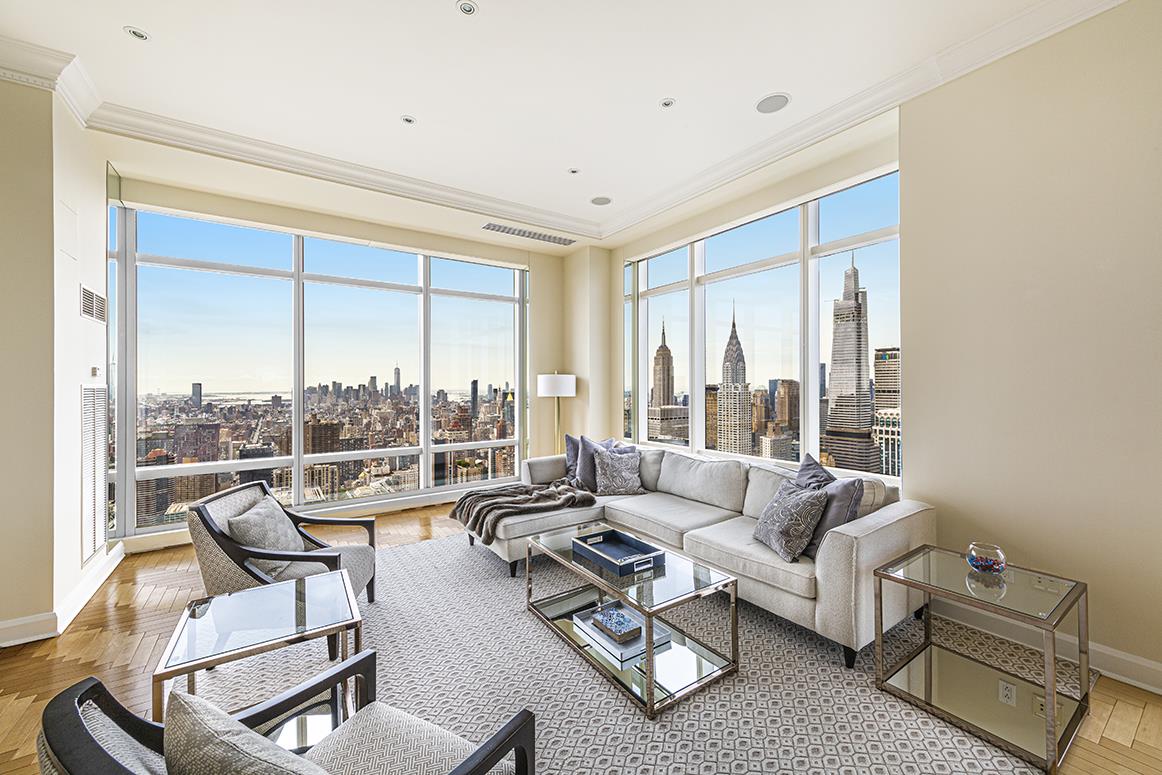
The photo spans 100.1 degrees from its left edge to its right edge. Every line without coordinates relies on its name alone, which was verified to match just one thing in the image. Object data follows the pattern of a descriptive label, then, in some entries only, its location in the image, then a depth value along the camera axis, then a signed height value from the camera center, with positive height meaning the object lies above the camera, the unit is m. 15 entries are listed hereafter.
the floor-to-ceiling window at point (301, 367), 4.22 +0.30
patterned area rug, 1.83 -1.36
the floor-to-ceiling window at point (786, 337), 3.55 +0.49
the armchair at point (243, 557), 2.39 -0.83
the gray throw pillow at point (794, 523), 2.66 -0.74
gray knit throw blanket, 3.60 -0.85
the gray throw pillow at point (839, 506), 2.66 -0.64
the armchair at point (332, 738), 0.77 -0.86
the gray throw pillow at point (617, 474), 4.30 -0.72
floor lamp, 5.75 +0.09
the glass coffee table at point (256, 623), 1.69 -0.90
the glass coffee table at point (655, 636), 2.15 -1.30
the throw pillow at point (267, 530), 2.52 -0.72
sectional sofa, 2.36 -0.91
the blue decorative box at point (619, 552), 2.55 -0.91
